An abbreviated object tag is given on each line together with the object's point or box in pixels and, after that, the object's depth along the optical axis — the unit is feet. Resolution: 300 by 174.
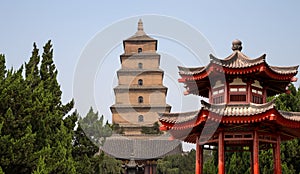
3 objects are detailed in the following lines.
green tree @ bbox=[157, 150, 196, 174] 118.62
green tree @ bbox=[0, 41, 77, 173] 49.29
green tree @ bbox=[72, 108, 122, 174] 76.48
